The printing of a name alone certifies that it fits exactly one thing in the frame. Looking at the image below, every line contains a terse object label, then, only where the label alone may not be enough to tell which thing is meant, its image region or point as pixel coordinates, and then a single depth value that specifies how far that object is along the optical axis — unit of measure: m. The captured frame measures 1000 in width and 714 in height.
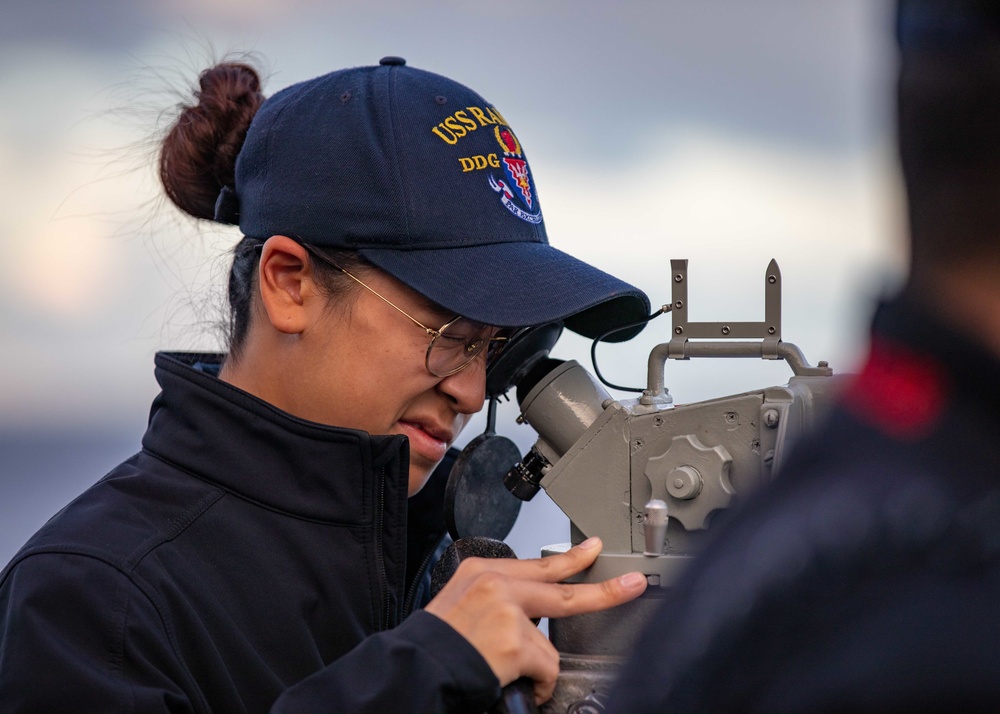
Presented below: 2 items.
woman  2.66
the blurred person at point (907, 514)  1.63
